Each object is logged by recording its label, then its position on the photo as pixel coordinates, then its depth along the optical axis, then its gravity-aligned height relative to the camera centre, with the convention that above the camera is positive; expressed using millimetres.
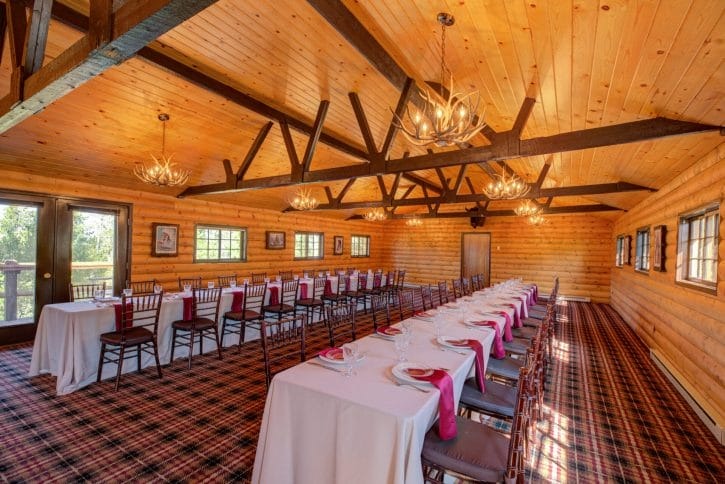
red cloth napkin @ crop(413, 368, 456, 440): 1839 -935
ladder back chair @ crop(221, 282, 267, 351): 4938 -1194
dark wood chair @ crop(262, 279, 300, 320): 5441 -1154
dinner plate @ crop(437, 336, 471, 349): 2621 -803
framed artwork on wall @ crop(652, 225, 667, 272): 5035 +9
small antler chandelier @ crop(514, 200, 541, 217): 7996 +864
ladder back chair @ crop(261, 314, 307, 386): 2320 -789
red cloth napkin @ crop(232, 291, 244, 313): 5172 -1019
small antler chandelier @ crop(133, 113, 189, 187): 4551 +780
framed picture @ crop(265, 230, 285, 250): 9297 -116
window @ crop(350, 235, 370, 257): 13062 -283
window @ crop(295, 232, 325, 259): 10510 -257
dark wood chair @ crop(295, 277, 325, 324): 6153 -1198
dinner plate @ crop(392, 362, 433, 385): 1939 -799
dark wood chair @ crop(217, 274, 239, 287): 6279 -987
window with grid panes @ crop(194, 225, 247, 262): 7742 -241
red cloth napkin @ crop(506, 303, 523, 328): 4793 -1028
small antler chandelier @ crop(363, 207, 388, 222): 10258 +766
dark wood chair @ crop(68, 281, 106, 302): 4516 -935
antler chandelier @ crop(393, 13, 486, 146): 2641 +946
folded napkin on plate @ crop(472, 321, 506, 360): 3316 -1021
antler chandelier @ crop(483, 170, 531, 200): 5516 +913
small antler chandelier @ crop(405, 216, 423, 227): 13039 +700
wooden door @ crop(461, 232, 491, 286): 12461 -421
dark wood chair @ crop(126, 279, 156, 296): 6211 -1048
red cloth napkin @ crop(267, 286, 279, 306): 5754 -1012
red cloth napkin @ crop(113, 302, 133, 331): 3820 -955
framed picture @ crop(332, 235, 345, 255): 11898 -247
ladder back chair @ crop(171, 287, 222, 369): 4301 -1167
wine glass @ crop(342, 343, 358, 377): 2057 -745
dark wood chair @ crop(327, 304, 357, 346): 2992 -775
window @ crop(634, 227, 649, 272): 6215 -52
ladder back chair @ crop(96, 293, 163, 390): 3645 -1163
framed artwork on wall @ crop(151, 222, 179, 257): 6781 -160
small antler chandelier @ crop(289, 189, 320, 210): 7416 +767
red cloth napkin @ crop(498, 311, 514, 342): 3954 -1022
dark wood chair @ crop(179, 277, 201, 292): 5961 -980
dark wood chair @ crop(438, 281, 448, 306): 5492 -858
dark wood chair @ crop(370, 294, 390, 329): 4086 -1652
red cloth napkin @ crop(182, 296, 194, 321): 4504 -1019
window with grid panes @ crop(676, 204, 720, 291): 3553 +40
